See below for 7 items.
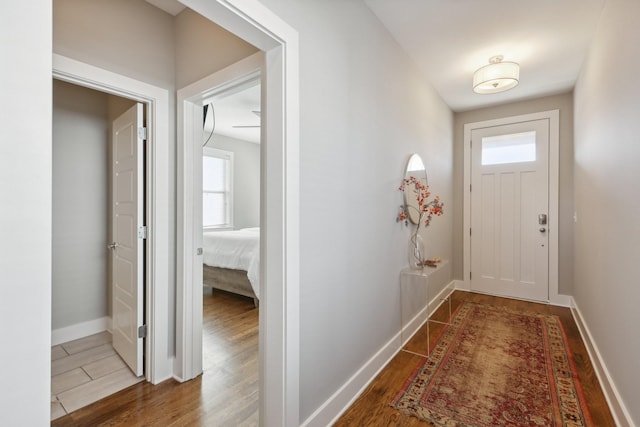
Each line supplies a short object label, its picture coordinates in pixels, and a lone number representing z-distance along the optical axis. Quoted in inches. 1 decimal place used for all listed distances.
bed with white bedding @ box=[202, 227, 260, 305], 140.7
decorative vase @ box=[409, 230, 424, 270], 113.8
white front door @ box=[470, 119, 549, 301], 151.7
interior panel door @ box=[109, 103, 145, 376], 84.6
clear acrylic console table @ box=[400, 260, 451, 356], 103.4
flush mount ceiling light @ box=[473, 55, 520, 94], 105.0
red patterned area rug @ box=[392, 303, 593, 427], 70.1
